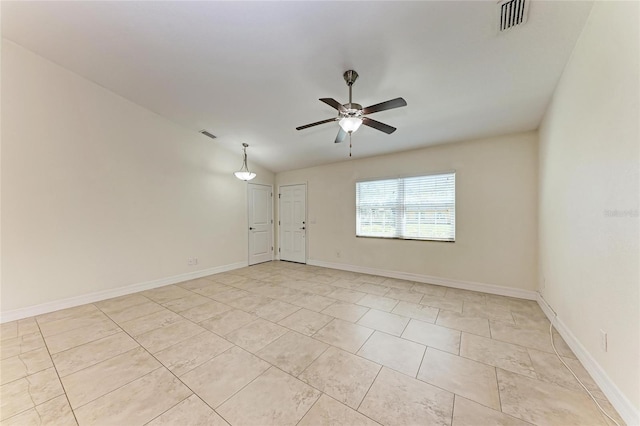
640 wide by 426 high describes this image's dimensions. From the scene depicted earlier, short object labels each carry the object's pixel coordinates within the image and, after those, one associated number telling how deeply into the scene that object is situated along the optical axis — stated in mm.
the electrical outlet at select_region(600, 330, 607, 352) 1688
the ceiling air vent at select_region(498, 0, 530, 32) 1709
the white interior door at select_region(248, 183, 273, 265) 5902
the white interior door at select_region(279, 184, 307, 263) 6082
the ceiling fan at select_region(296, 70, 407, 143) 2205
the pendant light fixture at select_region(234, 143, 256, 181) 4695
